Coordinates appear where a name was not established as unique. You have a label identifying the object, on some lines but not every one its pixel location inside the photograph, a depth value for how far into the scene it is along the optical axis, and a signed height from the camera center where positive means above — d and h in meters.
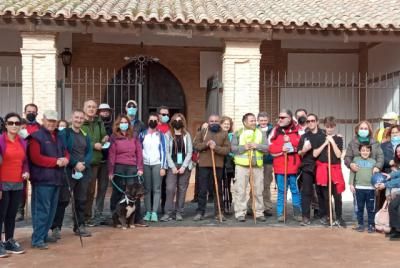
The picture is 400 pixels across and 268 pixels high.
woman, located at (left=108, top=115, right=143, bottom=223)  8.49 -0.52
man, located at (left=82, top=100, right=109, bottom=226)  8.42 -0.23
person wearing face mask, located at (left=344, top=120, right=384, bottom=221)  8.44 -0.35
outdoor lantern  13.49 +1.57
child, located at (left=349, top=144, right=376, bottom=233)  8.38 -0.91
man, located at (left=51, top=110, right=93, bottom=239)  7.57 -0.64
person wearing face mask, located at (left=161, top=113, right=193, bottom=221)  9.12 -0.63
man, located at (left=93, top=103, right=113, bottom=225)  8.80 -0.85
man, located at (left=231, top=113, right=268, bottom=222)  9.14 -0.62
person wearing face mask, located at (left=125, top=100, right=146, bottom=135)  9.12 +0.12
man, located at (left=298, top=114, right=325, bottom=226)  8.77 -0.59
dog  8.33 -1.20
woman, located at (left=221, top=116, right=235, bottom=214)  9.43 -0.81
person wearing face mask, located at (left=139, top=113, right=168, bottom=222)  9.03 -0.62
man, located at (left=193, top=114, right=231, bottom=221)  9.08 -0.45
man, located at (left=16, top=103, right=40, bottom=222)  8.40 +0.07
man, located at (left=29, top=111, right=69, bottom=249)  6.95 -0.58
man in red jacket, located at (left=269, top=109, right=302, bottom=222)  9.03 -0.43
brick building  11.09 +1.60
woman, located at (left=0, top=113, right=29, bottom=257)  6.64 -0.58
